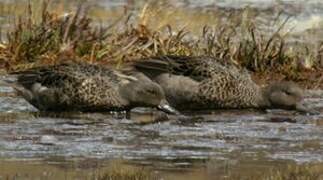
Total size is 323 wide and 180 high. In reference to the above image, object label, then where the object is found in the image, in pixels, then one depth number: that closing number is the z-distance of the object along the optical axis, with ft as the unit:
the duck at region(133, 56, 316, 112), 66.90
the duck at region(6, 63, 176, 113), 64.08
